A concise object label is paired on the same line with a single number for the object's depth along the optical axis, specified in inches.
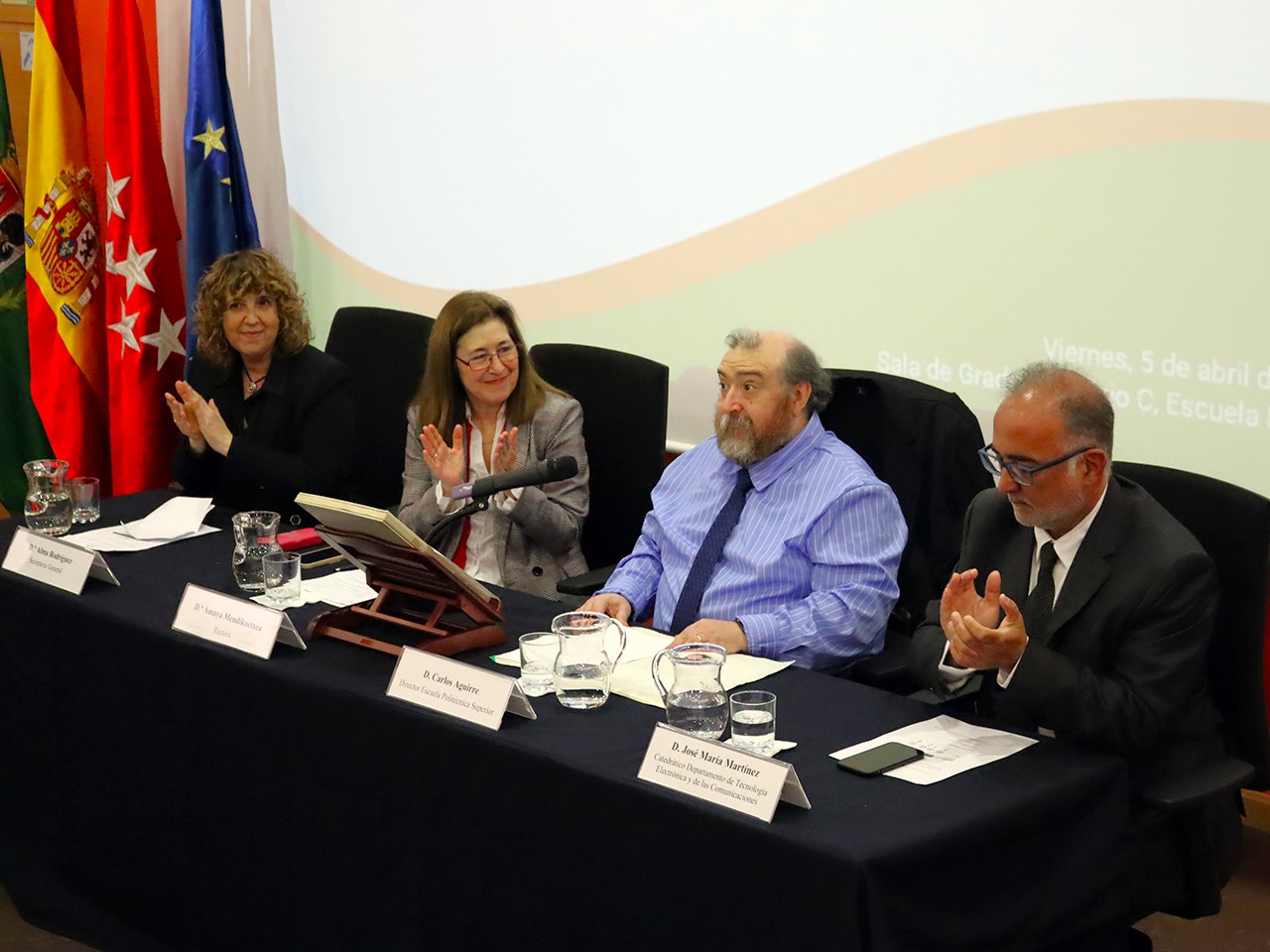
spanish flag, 192.1
